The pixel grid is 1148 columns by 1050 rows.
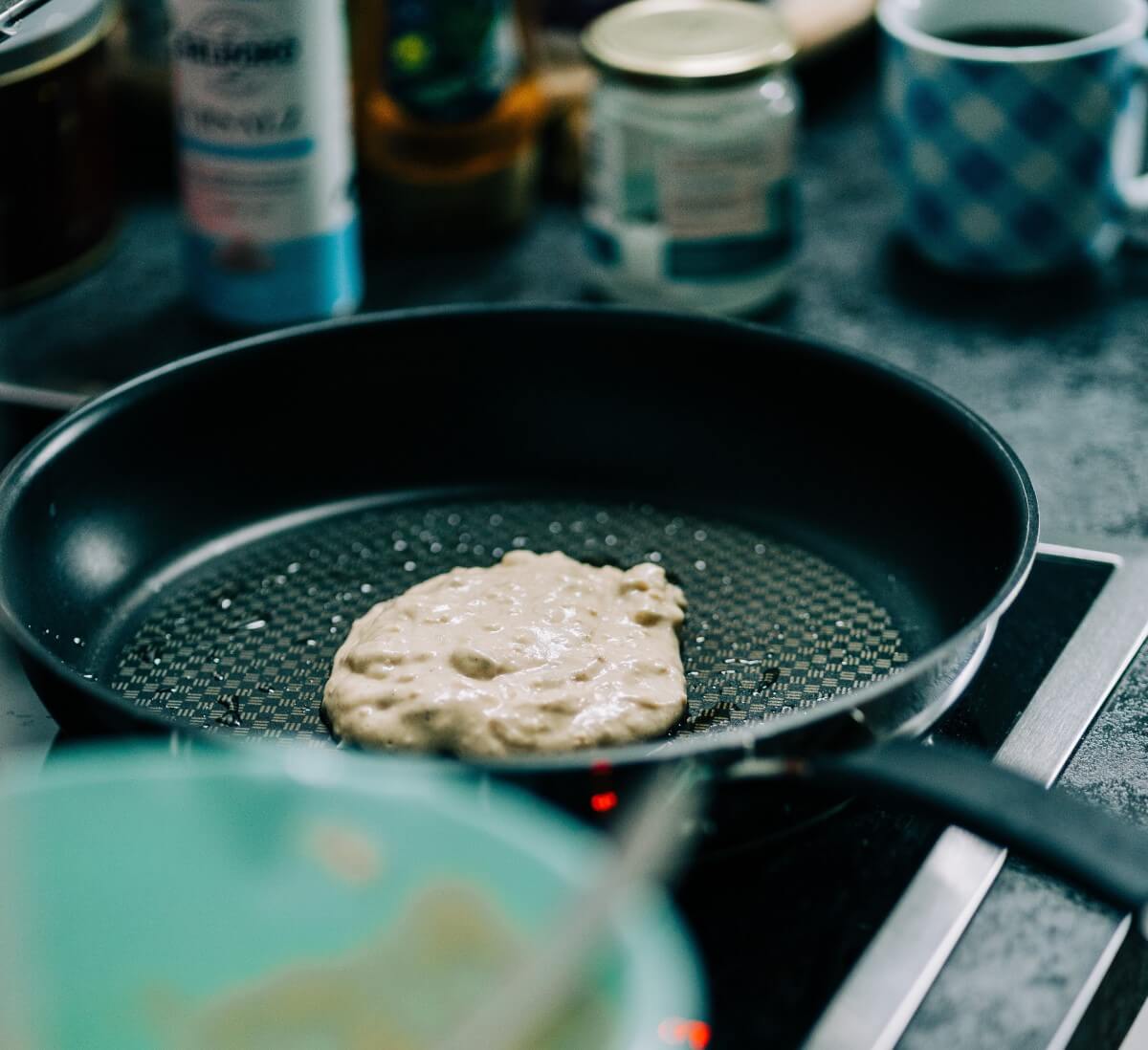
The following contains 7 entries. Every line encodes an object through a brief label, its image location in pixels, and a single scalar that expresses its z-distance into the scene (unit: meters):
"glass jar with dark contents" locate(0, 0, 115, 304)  0.95
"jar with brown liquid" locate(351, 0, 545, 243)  1.00
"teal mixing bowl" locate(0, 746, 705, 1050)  0.54
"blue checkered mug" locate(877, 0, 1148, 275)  0.99
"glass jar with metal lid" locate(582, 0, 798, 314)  0.95
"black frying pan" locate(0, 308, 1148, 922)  0.82
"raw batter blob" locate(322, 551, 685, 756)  0.77
